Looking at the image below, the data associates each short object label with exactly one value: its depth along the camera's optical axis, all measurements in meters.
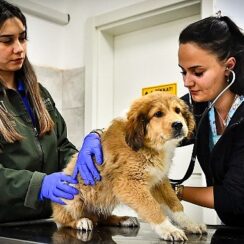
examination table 1.06
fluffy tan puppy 1.22
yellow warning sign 2.72
